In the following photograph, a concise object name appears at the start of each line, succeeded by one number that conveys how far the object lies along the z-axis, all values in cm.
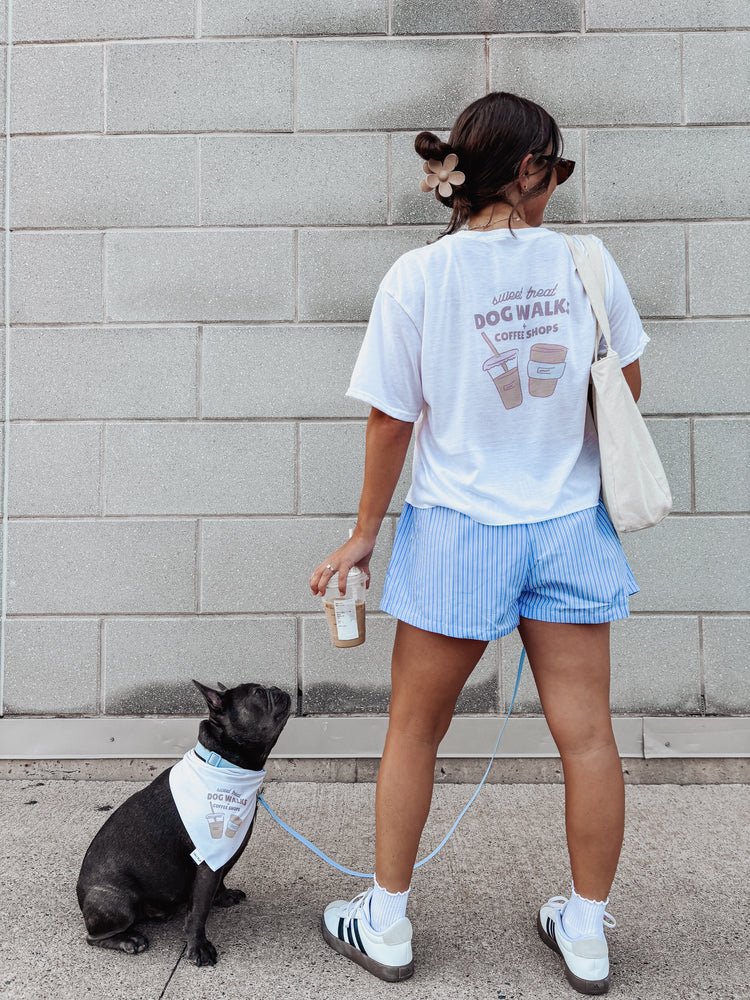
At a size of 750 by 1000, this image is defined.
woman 169
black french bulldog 194
